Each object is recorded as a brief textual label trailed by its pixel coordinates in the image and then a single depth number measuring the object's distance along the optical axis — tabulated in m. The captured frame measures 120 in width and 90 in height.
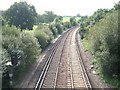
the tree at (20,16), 68.54
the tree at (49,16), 135.50
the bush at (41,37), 47.69
